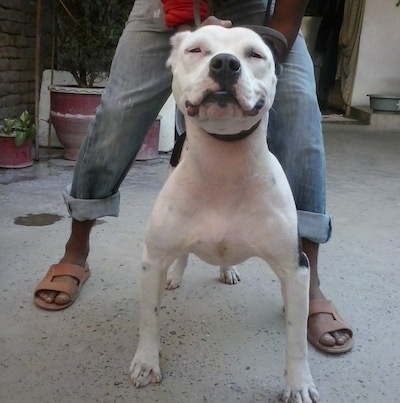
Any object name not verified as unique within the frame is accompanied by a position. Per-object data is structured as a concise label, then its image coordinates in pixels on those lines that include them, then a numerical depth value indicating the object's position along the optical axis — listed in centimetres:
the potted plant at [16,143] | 393
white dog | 141
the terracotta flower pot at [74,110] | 413
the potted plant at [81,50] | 414
